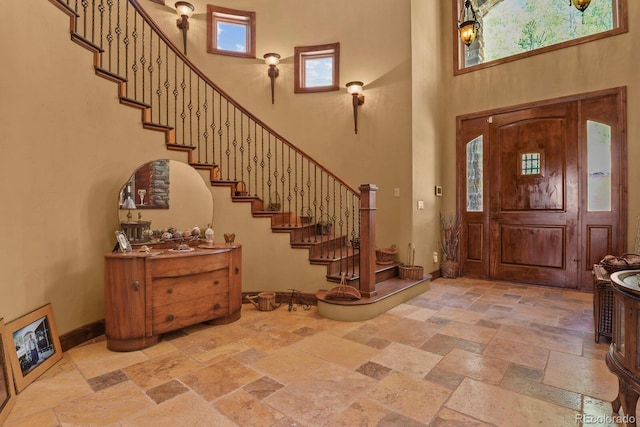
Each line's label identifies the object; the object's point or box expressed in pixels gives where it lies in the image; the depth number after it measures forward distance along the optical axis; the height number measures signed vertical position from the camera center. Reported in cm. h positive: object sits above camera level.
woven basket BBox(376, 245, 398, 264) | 463 -68
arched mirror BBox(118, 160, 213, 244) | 308 +10
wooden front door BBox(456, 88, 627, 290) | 420 +26
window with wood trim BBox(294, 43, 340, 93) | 517 +238
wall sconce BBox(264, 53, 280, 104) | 509 +238
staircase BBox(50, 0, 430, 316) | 350 +65
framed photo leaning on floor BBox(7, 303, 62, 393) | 208 -95
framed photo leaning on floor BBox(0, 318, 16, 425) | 175 -99
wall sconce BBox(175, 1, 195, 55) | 464 +295
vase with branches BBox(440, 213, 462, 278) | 526 -62
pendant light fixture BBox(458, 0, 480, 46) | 329 +187
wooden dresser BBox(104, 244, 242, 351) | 260 -72
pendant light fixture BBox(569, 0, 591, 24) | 252 +163
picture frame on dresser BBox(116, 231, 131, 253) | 271 -26
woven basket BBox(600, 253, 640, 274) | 266 -49
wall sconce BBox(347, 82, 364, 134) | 486 +179
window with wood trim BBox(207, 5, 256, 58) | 502 +294
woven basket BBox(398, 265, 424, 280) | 443 -90
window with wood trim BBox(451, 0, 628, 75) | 424 +263
